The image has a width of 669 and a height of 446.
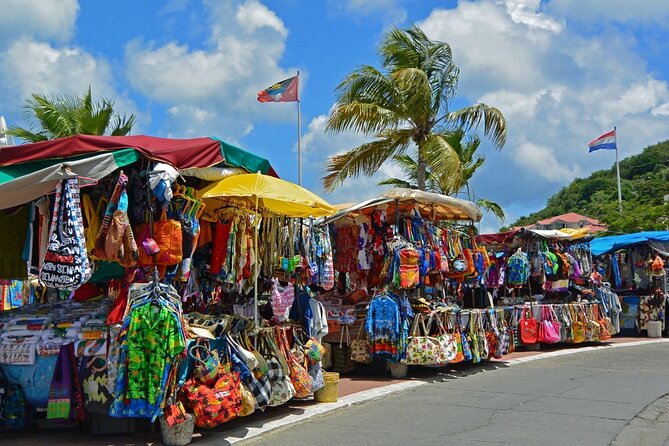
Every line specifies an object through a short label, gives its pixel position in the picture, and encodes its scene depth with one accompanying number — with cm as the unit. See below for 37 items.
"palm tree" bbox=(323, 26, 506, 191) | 1855
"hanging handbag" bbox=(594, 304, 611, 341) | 1731
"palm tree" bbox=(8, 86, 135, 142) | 1761
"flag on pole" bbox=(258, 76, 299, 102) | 1834
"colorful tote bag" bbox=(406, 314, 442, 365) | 1117
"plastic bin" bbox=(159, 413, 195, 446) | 645
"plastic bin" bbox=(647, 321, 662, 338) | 1948
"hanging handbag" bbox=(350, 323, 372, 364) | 1145
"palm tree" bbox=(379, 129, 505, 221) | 1851
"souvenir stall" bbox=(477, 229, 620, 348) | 1570
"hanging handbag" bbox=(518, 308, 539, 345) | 1550
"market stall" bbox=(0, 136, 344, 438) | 635
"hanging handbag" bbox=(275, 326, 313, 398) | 833
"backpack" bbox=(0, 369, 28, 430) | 686
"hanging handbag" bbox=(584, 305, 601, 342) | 1684
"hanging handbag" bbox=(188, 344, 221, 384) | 683
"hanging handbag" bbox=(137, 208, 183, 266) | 675
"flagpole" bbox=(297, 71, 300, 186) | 1834
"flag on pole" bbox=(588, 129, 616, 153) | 3158
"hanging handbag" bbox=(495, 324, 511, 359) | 1329
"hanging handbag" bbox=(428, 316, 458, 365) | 1134
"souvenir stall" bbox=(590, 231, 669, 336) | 1922
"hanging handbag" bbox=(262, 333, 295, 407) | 789
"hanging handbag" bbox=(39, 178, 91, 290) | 618
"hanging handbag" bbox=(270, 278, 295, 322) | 948
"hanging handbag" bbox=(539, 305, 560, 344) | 1566
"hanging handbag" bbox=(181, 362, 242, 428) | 669
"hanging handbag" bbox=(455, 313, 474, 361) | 1202
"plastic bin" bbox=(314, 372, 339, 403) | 908
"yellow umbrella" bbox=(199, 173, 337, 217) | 779
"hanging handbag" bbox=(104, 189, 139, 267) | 653
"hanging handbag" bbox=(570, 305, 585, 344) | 1653
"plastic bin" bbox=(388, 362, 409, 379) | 1147
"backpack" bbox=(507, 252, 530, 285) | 1591
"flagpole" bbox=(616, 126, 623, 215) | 3165
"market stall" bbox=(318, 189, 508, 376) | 1124
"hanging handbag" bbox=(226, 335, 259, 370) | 739
